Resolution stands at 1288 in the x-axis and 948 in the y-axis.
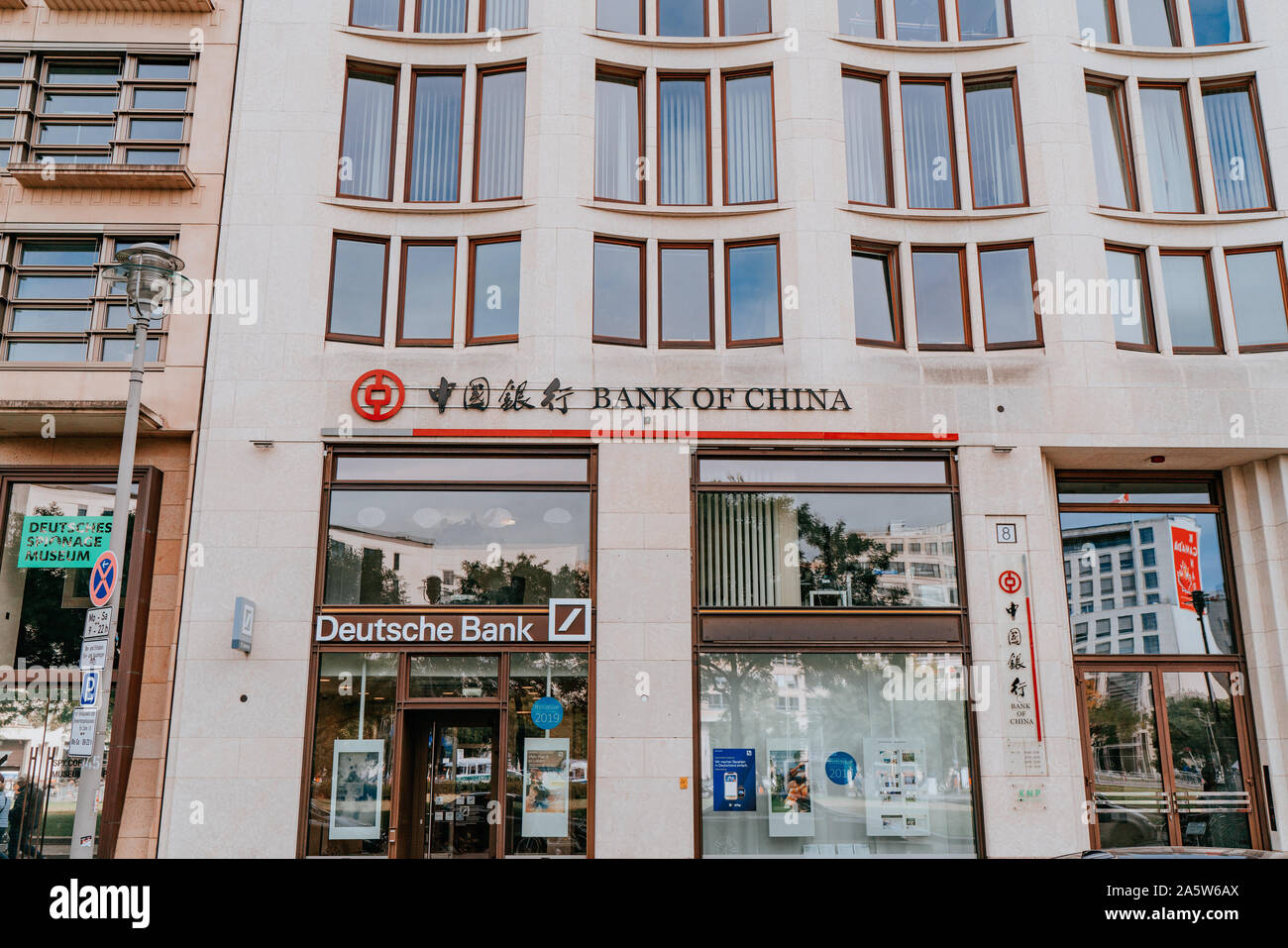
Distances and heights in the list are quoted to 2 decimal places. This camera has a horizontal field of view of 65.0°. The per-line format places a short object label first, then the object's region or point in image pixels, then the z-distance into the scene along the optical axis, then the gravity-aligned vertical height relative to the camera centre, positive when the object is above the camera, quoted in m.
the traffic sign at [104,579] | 11.95 +2.01
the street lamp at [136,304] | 12.13 +5.52
